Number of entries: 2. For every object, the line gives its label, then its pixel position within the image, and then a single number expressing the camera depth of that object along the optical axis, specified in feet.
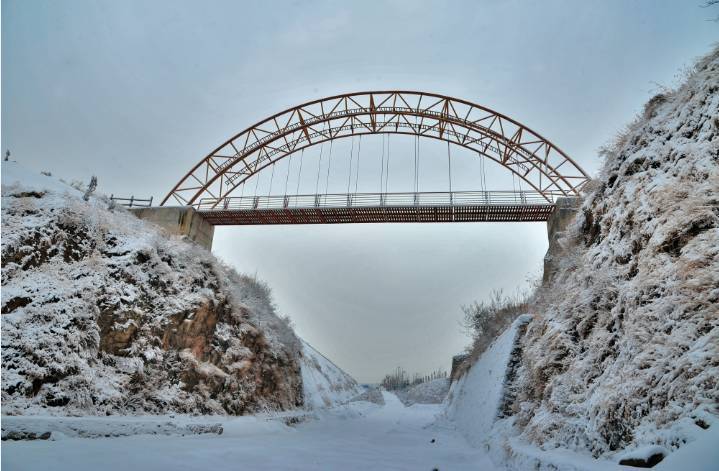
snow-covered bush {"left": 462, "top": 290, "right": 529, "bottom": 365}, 48.06
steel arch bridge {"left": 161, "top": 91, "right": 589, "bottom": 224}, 71.72
